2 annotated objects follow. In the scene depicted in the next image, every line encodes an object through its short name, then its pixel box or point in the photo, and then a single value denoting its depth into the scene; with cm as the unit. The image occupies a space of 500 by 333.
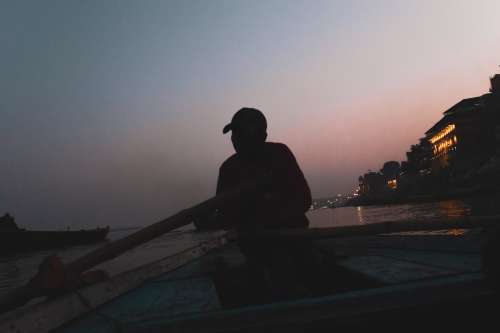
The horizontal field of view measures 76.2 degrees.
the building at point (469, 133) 6425
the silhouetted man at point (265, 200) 255
